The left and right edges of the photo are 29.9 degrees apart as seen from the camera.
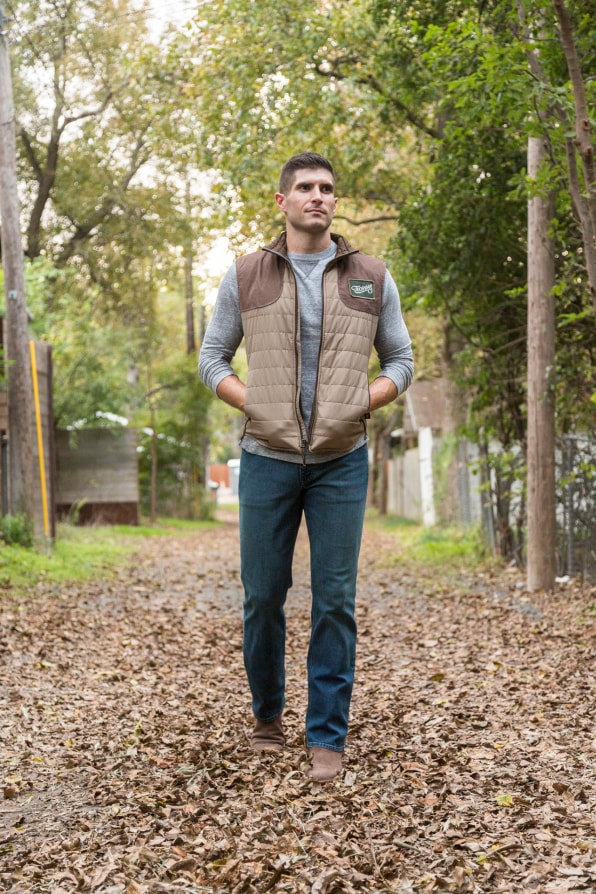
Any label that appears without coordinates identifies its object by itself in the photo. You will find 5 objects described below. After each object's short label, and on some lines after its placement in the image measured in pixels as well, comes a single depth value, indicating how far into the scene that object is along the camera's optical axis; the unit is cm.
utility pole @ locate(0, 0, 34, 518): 1284
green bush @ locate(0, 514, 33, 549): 1245
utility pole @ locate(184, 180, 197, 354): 3169
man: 405
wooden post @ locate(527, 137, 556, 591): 979
